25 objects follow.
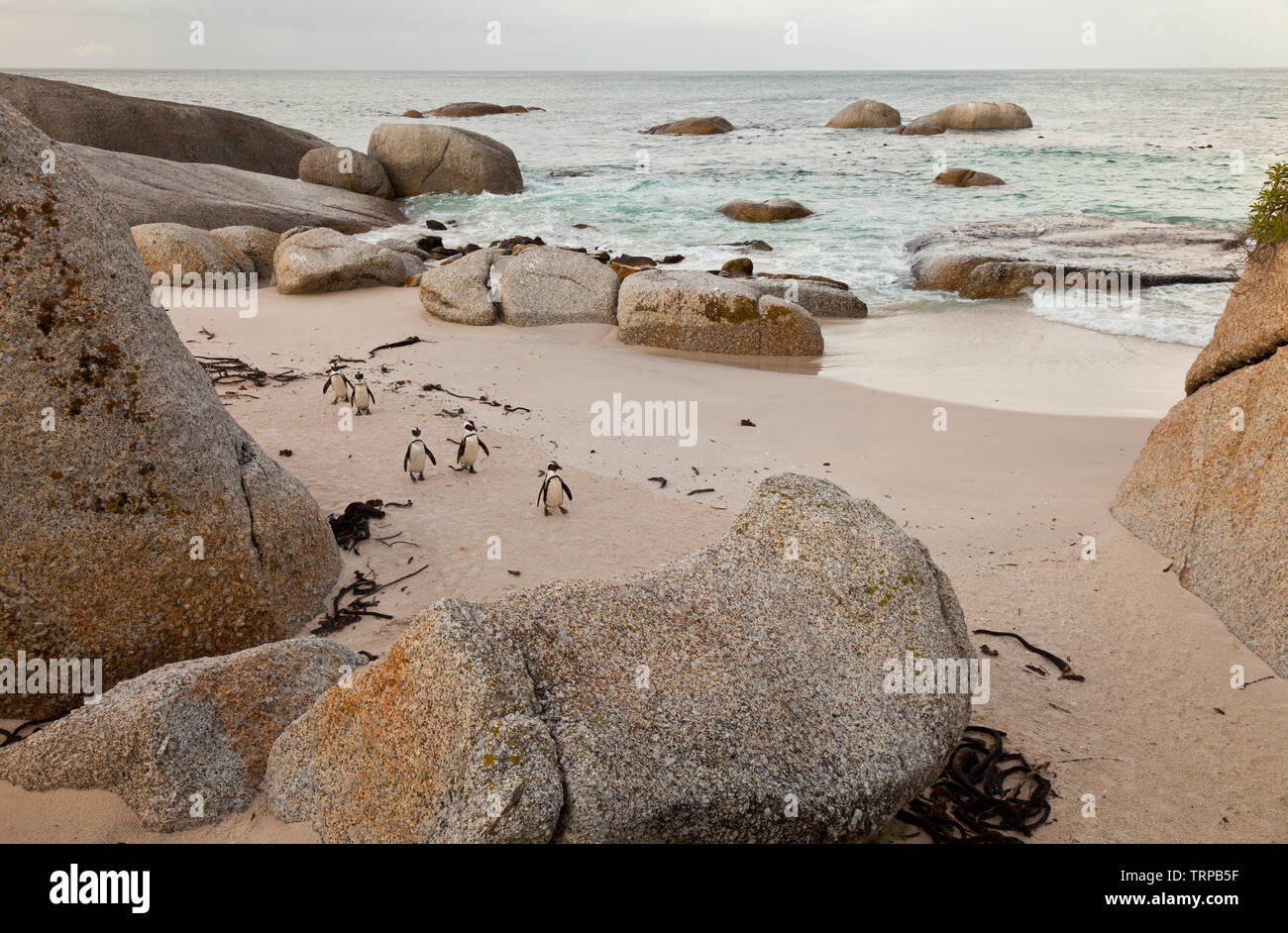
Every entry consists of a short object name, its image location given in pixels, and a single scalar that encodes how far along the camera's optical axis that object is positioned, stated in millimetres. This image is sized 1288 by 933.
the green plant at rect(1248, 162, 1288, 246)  5676
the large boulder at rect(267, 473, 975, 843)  2688
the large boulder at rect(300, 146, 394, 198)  23078
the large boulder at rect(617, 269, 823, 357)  12102
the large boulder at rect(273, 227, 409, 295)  13789
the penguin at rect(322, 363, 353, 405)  8409
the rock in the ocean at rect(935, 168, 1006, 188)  29156
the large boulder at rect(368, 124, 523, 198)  25688
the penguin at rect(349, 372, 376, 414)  8344
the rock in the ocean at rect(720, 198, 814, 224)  23734
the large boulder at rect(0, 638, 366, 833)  3299
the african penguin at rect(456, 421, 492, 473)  7344
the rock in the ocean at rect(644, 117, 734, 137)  50812
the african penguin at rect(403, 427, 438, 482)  7055
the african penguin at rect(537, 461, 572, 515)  6625
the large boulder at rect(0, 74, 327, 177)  19859
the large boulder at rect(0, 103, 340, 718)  4031
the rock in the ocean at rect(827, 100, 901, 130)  52906
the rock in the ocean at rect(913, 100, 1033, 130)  48656
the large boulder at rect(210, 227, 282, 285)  15289
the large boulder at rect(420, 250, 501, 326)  12711
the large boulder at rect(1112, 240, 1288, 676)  4980
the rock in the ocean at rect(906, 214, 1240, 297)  16484
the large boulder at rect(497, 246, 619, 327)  13086
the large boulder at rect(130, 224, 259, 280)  13602
